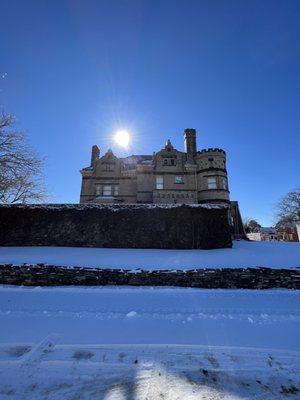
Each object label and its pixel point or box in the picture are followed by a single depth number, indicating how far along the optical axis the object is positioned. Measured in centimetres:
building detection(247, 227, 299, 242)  5054
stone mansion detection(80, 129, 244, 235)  3006
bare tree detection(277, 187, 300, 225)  5409
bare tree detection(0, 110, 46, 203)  1861
